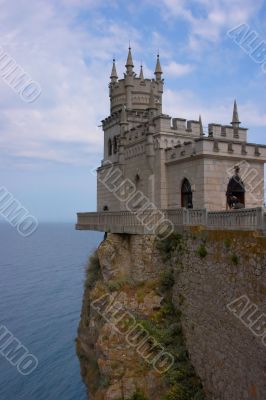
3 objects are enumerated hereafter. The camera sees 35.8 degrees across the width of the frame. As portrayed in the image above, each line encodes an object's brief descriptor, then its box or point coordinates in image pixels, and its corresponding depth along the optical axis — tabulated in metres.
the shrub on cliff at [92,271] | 22.41
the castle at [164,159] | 18.56
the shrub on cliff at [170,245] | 16.73
